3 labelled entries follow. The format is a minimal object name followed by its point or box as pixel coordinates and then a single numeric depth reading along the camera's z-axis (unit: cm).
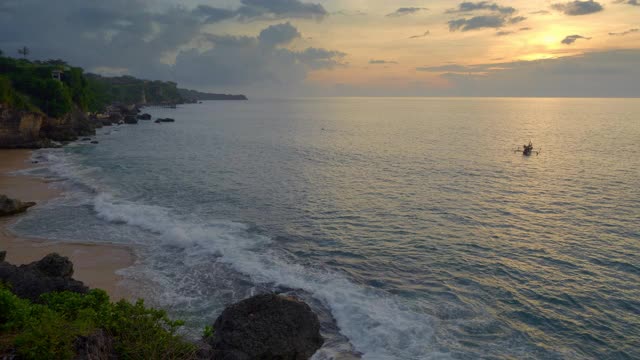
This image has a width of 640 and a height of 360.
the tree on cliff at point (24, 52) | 14092
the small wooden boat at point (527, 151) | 7724
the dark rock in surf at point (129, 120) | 13862
